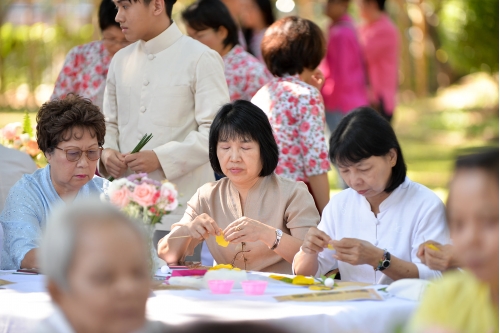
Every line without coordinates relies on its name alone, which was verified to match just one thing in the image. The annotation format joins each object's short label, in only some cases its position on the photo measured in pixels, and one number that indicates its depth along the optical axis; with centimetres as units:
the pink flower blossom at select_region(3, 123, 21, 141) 887
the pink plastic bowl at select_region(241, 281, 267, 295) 510
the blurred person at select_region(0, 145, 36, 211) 800
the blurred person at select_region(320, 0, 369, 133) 1227
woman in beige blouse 668
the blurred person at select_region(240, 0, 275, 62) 1184
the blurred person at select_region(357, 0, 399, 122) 1375
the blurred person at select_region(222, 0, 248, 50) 1276
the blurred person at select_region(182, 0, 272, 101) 978
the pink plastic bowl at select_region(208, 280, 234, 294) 520
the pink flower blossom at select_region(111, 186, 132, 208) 517
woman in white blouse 595
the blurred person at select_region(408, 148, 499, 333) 367
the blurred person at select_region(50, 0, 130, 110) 964
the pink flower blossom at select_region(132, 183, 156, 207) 518
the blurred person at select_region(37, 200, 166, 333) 312
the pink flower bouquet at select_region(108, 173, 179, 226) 518
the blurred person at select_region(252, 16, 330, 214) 852
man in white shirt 782
